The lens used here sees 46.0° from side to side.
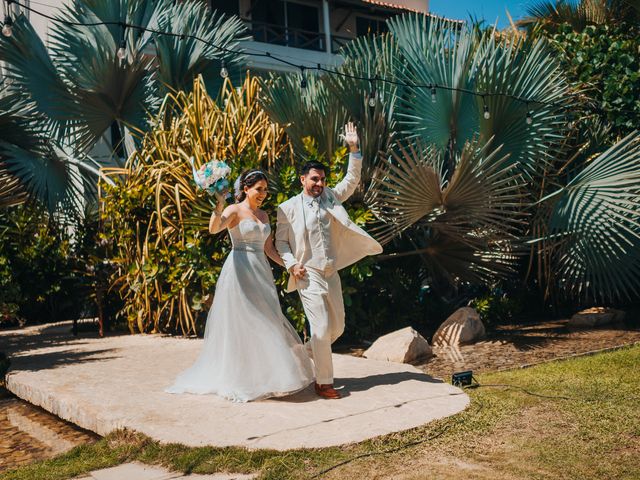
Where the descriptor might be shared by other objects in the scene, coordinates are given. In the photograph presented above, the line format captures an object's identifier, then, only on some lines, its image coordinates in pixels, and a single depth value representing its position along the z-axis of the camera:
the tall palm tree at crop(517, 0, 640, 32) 13.55
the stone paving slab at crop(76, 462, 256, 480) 3.97
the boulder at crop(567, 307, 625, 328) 9.57
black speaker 6.09
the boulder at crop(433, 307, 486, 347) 8.61
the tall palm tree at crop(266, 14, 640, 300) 8.74
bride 5.68
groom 5.70
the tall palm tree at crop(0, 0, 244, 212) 11.30
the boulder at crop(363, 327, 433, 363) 7.59
